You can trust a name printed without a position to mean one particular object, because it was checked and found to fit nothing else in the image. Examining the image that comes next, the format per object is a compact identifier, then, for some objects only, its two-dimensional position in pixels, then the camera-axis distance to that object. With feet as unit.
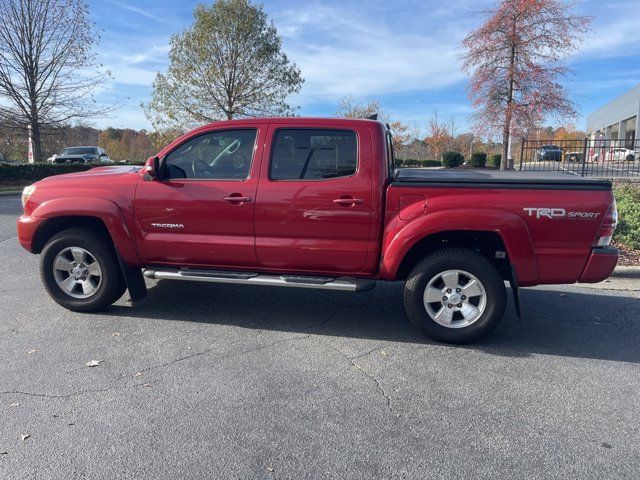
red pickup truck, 13.82
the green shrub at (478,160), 89.22
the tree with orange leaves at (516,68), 63.52
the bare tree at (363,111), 122.90
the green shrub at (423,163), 123.44
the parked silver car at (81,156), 86.02
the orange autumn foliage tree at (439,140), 163.22
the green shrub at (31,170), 71.09
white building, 149.38
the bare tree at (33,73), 73.00
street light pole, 79.87
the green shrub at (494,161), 92.35
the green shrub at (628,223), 25.85
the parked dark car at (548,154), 50.85
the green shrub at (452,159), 93.71
